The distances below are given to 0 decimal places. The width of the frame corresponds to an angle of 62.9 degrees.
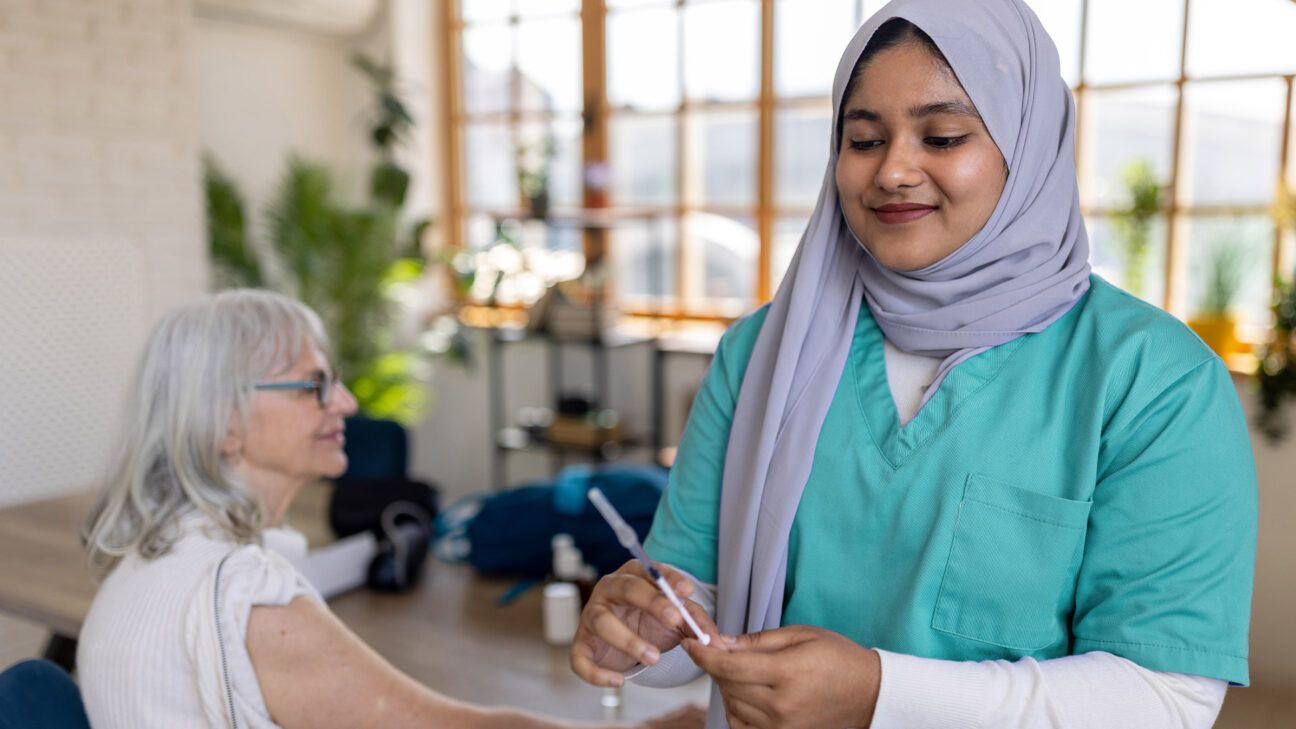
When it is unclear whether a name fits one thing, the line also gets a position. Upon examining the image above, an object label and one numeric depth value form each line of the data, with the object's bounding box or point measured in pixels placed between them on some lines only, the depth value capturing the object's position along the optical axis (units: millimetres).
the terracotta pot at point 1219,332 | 3760
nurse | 987
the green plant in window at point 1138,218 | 3863
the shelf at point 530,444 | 4723
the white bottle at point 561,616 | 2105
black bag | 2422
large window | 3895
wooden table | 1900
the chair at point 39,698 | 1428
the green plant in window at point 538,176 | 5074
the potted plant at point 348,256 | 4984
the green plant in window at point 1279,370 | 3477
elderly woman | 1422
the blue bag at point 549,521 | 2426
